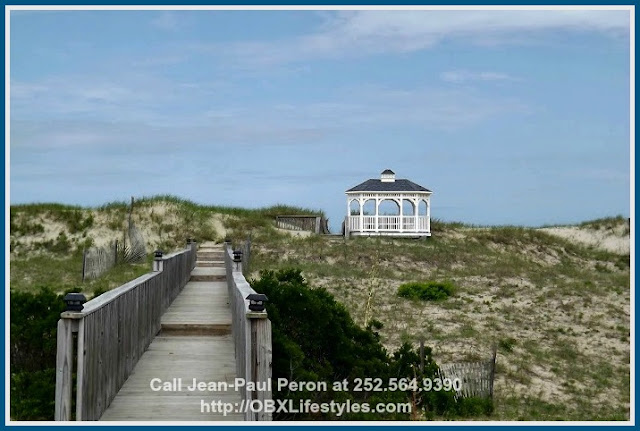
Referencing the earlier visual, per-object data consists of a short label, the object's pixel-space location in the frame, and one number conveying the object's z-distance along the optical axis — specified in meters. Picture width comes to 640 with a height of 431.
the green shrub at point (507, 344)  18.78
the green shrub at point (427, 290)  24.75
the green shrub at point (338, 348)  11.57
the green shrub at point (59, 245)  37.88
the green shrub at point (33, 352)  9.05
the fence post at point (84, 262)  27.44
